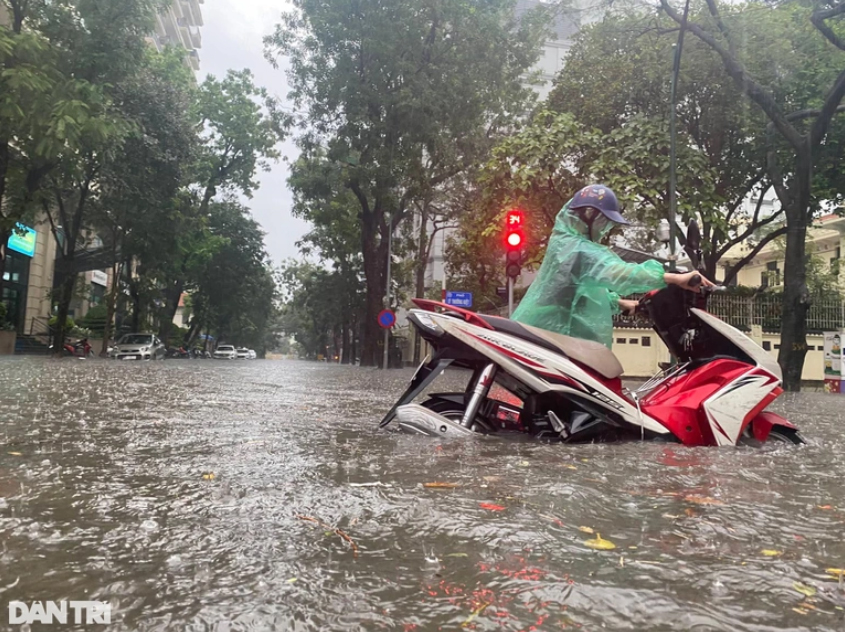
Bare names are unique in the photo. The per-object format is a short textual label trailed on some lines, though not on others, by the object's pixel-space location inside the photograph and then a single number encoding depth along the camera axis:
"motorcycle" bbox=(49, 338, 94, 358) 27.34
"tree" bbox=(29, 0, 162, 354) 13.86
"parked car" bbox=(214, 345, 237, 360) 50.85
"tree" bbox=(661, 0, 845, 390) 13.31
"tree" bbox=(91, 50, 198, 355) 20.50
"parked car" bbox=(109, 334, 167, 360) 27.39
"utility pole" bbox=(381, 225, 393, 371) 24.46
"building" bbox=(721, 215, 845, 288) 32.92
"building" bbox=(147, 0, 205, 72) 57.88
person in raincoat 4.11
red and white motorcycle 4.04
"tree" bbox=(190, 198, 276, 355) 39.09
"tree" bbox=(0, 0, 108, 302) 11.40
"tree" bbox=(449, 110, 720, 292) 15.38
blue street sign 18.89
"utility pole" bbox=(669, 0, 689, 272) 13.72
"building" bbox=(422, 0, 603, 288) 46.56
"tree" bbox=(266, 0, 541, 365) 17.84
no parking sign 23.00
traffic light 10.09
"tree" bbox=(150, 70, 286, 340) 31.19
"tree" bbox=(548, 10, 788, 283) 17.28
